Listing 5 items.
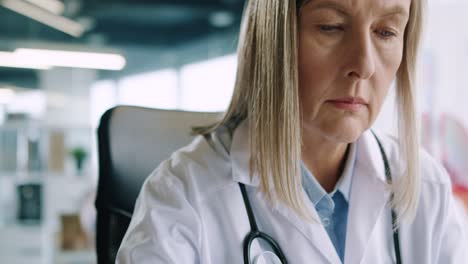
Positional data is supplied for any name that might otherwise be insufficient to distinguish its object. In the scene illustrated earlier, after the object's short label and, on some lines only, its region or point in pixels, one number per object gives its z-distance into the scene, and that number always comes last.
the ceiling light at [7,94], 4.91
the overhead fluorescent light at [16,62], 4.89
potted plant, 3.66
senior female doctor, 0.70
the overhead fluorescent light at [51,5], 4.13
